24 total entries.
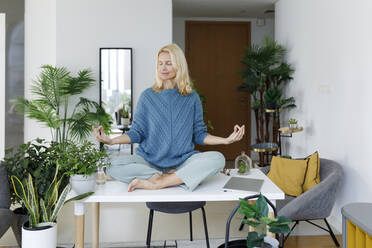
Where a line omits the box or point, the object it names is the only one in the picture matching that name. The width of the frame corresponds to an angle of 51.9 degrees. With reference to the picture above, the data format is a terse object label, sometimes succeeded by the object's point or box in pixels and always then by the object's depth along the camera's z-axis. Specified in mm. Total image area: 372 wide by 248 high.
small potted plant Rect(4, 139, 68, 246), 2461
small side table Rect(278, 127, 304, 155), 4309
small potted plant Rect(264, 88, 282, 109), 4891
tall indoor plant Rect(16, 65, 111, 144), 4758
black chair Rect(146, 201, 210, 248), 2447
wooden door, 6961
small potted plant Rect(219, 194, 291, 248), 1233
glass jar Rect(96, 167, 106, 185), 2312
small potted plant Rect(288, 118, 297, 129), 4379
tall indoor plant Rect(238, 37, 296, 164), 4965
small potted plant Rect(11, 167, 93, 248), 1918
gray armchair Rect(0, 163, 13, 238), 2326
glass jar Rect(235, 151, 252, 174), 2639
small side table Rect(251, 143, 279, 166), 4070
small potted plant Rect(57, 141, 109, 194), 2070
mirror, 5152
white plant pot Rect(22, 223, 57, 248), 1913
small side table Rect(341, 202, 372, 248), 1751
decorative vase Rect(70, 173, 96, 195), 2070
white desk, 2047
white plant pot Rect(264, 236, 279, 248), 1295
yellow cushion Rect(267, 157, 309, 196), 3240
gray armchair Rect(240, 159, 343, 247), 2660
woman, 2562
